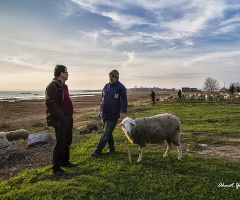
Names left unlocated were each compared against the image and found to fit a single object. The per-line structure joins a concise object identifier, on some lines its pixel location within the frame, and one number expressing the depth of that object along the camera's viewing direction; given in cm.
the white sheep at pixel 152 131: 599
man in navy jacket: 637
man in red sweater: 494
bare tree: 7188
